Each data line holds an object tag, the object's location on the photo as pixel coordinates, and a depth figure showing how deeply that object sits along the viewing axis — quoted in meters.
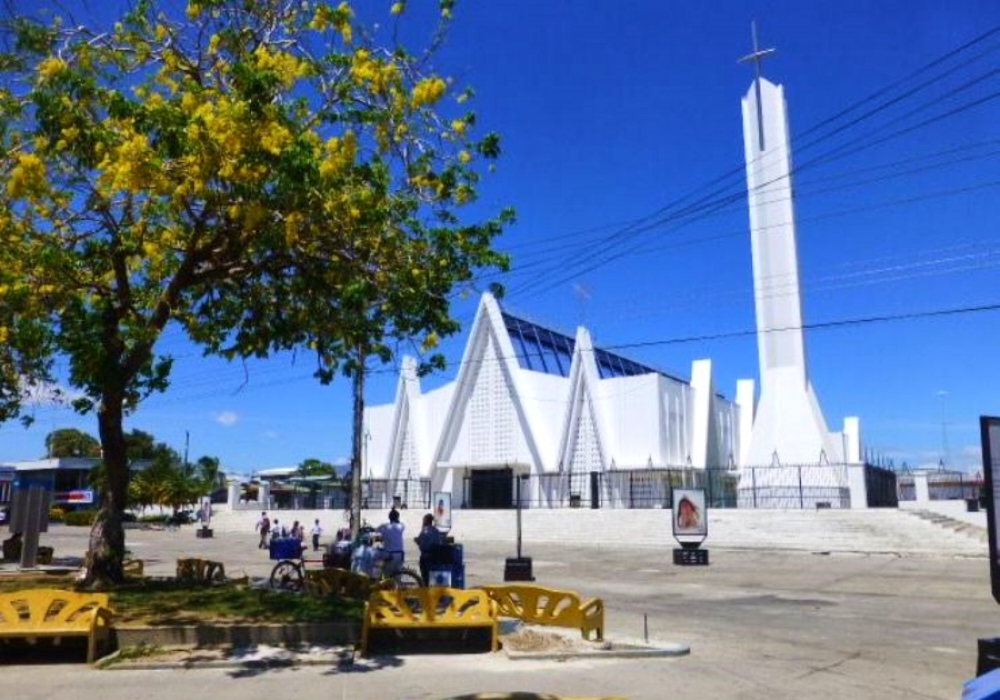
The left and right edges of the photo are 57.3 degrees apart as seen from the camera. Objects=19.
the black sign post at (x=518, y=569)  21.94
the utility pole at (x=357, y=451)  25.88
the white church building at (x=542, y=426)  53.25
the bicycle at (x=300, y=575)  16.50
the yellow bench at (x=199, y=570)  17.67
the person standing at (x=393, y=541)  16.98
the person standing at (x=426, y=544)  15.39
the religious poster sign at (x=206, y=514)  51.75
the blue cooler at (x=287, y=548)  18.81
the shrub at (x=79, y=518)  58.88
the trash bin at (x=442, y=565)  15.00
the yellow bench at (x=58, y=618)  10.37
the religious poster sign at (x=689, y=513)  28.93
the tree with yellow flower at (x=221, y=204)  11.02
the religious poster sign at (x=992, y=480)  7.04
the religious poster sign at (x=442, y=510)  29.98
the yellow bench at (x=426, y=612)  11.22
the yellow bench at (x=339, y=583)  15.17
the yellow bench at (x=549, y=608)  12.05
